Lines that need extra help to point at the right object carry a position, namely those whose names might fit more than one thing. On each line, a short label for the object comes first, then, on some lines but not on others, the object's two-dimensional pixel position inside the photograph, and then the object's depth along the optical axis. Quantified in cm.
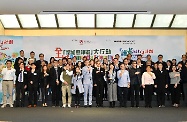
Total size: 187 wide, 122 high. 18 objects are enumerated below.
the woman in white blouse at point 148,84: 971
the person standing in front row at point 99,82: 979
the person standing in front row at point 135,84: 976
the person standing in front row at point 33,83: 977
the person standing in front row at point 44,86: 983
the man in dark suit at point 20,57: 1044
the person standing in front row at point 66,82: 968
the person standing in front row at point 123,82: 968
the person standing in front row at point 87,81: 968
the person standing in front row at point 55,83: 990
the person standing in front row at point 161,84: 988
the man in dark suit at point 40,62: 1039
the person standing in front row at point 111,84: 966
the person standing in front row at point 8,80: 979
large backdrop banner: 1164
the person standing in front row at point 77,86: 967
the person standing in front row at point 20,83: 975
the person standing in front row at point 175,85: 1000
